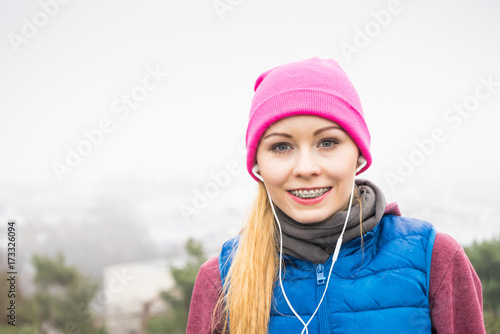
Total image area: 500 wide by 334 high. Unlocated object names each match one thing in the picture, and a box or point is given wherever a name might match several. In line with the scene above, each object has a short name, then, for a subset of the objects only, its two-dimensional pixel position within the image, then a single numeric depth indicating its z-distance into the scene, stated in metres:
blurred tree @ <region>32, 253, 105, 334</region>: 3.25
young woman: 1.24
